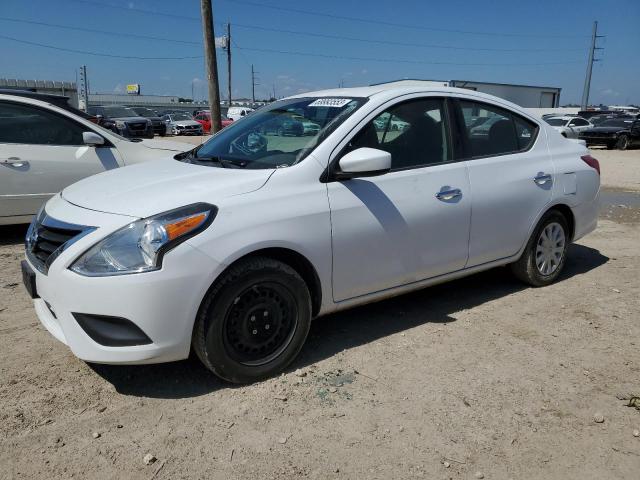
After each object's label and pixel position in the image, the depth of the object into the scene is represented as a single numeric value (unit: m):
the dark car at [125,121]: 23.52
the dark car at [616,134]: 23.86
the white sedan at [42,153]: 5.95
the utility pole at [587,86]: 48.12
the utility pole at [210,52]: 11.05
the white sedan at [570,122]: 26.78
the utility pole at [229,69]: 48.69
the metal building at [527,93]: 45.06
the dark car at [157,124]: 32.59
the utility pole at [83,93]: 40.75
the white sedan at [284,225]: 2.77
